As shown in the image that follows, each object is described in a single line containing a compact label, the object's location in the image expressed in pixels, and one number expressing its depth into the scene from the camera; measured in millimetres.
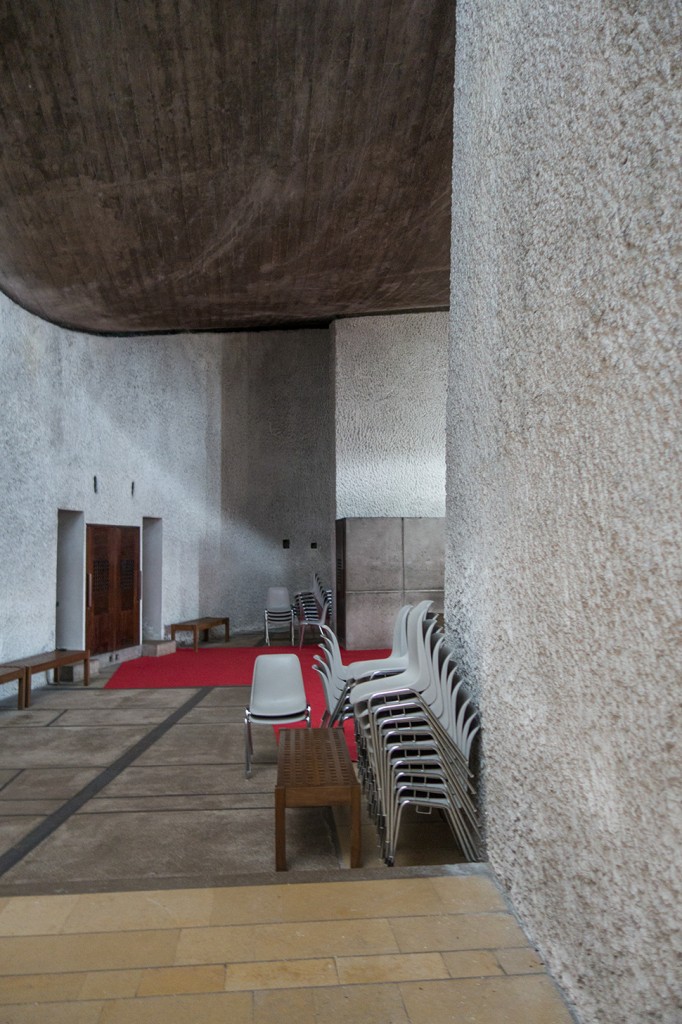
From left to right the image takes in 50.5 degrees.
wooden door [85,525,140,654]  8406
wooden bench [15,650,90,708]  6398
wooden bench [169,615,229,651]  9747
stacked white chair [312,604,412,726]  4426
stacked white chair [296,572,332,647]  10209
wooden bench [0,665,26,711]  5965
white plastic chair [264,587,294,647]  10500
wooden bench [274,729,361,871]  2960
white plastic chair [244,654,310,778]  4445
